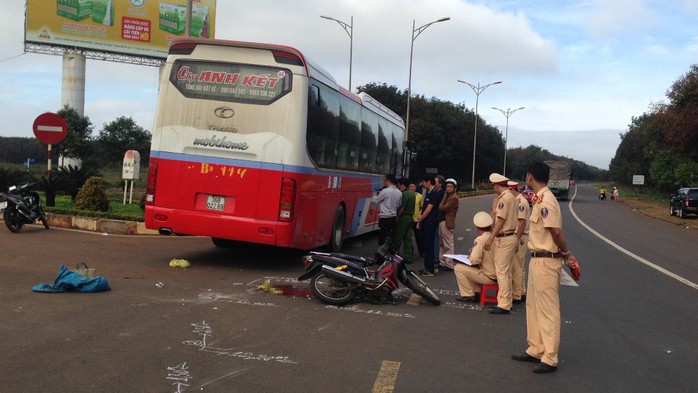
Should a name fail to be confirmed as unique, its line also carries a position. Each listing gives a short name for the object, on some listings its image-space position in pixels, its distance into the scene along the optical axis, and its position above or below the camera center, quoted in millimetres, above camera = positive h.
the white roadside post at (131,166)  19656 -155
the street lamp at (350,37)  32938 +7491
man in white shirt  11023 -496
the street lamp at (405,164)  18484 +405
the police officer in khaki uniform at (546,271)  5496 -755
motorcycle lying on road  7812 -1282
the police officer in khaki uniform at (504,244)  7781 -749
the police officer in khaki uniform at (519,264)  8188 -1068
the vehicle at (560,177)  51906 +822
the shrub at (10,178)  18203 -727
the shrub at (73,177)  18297 -589
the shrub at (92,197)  16250 -1002
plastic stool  8250 -1471
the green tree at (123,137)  63000 +2296
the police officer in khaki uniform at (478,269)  8227 -1153
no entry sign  15758 +704
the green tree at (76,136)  48641 +1728
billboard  49969 +11046
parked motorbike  13242 -1147
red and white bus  9516 +360
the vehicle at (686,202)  32656 -368
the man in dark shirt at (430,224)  10484 -764
